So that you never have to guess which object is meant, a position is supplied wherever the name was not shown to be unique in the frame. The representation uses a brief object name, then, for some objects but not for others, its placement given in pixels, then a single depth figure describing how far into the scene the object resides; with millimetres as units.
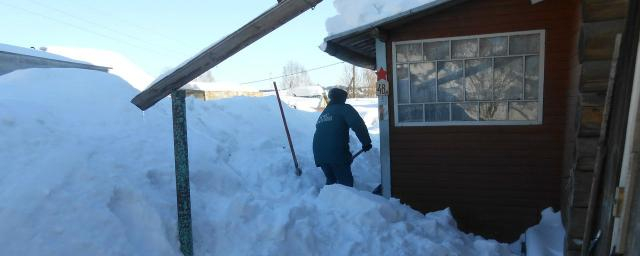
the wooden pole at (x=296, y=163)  7178
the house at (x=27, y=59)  14336
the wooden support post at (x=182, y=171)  3484
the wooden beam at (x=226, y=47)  3260
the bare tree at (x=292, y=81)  69725
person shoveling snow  6102
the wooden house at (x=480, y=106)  5289
